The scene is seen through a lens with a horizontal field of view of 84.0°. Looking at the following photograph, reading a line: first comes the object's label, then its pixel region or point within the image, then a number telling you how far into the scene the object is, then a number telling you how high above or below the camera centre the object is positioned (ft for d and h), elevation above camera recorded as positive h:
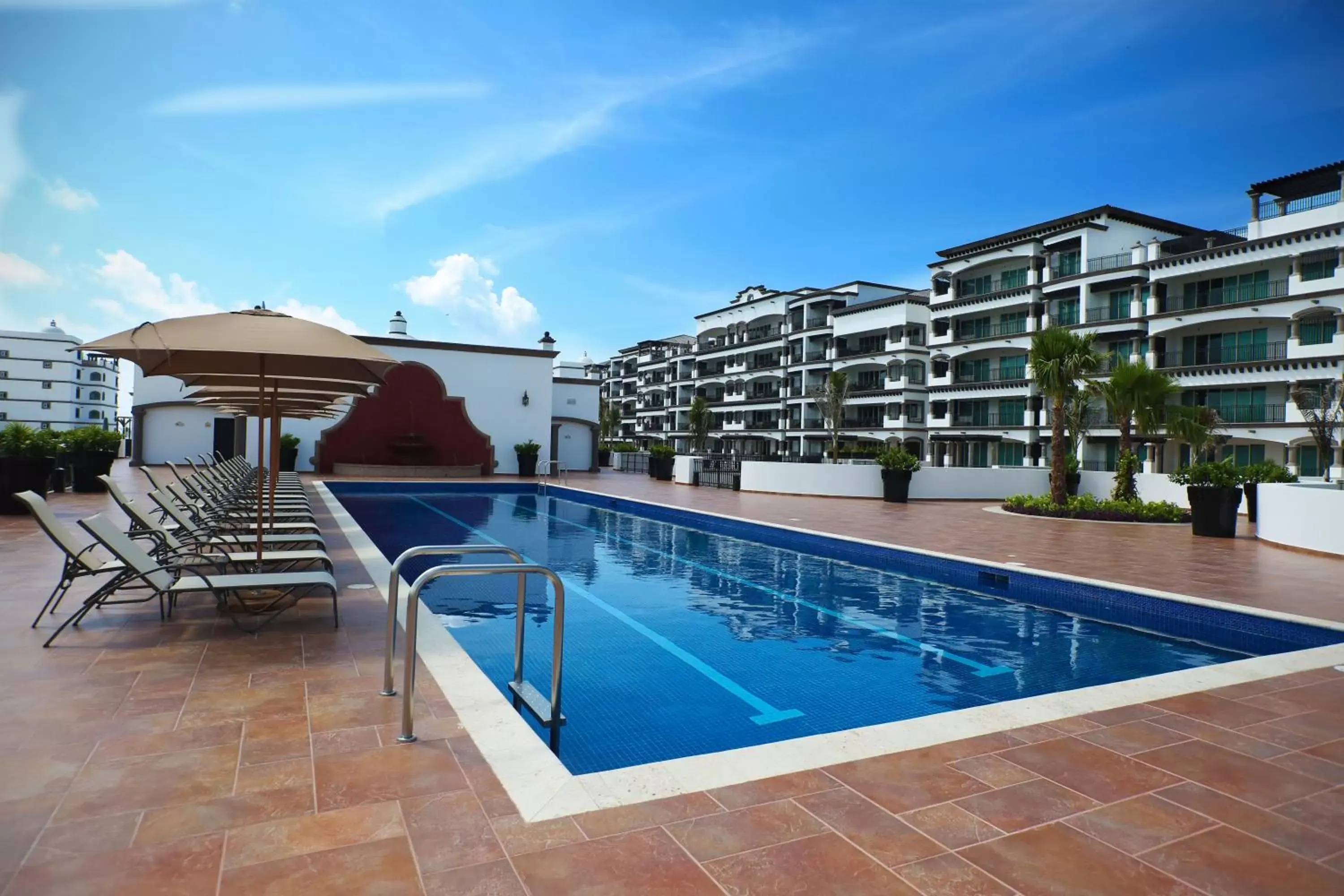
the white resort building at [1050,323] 104.58 +21.83
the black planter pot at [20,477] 38.47 -2.33
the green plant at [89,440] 48.83 -0.39
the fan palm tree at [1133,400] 58.70 +4.38
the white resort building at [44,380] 248.11 +18.28
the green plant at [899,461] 66.59 -0.90
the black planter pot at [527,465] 92.43 -2.67
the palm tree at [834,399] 148.25 +10.55
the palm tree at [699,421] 190.60 +6.79
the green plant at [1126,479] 58.44 -1.88
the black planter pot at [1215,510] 44.39 -3.19
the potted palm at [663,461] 93.86 -1.95
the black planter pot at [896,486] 66.33 -3.16
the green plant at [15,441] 39.65 -0.44
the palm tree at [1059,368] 59.26 +6.82
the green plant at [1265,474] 53.98 -1.17
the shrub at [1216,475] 45.27 -1.10
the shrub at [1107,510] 54.39 -4.17
